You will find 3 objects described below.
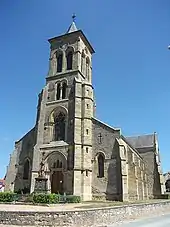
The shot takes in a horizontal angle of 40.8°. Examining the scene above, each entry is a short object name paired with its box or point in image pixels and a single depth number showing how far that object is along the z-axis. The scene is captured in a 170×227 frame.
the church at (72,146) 27.02
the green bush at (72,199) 21.79
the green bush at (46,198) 19.41
